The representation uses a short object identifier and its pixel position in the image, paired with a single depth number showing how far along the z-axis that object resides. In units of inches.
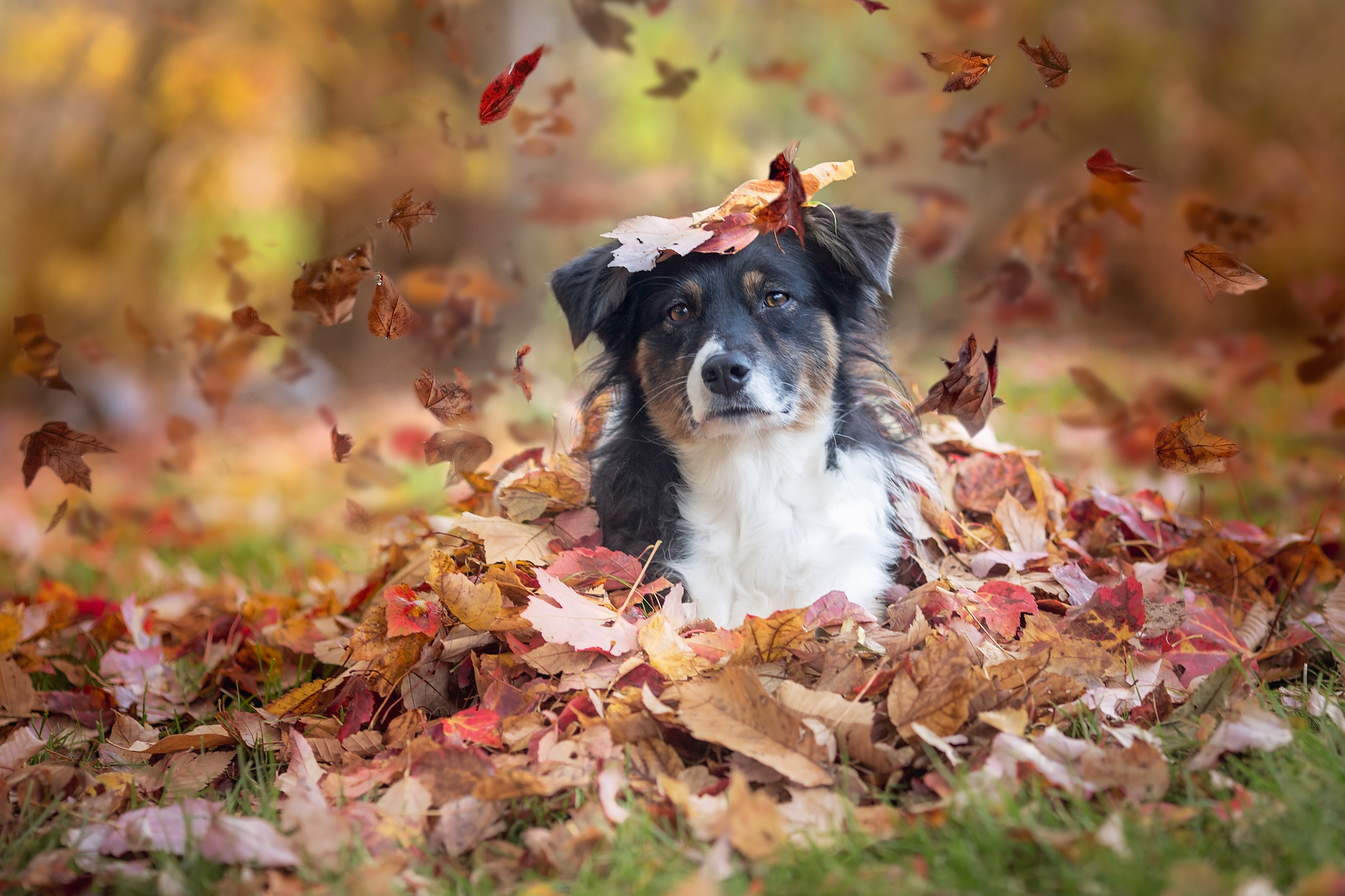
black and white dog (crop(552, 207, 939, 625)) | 105.8
